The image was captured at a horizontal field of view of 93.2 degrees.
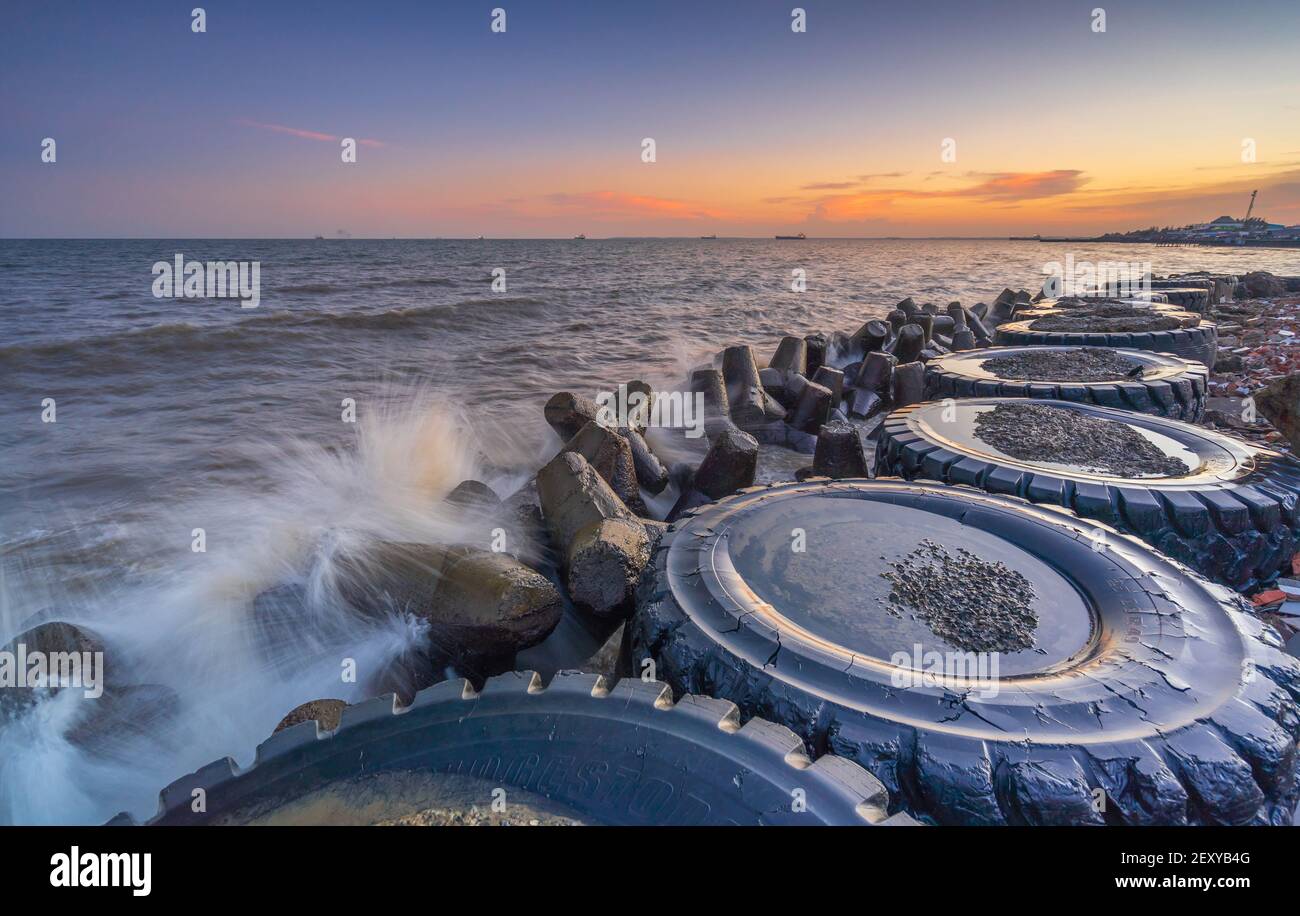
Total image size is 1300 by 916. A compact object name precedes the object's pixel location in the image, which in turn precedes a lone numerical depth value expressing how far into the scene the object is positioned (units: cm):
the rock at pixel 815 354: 1044
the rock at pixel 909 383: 885
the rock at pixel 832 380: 887
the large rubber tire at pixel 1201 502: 277
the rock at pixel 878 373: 937
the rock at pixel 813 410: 791
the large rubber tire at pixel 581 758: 150
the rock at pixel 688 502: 527
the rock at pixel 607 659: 334
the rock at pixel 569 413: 646
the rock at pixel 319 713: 247
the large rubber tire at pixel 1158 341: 619
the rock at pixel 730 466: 522
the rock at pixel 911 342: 1127
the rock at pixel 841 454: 512
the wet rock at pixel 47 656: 315
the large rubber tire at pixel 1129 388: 444
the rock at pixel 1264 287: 1948
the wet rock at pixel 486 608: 307
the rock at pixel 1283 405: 470
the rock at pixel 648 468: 580
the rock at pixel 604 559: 333
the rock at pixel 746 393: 796
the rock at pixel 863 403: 920
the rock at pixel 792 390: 841
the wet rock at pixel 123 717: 322
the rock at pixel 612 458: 512
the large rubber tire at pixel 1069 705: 151
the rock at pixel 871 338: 1157
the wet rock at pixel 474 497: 520
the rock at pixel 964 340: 1128
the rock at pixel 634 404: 697
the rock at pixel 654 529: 368
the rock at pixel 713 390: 812
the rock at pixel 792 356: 967
